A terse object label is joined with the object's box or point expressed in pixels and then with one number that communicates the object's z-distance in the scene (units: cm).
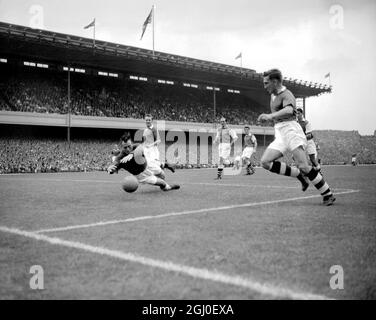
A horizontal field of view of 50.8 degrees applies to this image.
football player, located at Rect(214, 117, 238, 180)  1562
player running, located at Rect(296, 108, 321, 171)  1084
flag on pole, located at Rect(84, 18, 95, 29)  3278
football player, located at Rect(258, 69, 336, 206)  635
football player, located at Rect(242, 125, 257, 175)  1912
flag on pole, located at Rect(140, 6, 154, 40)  3388
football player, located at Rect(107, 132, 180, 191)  820
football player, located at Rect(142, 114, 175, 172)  1099
